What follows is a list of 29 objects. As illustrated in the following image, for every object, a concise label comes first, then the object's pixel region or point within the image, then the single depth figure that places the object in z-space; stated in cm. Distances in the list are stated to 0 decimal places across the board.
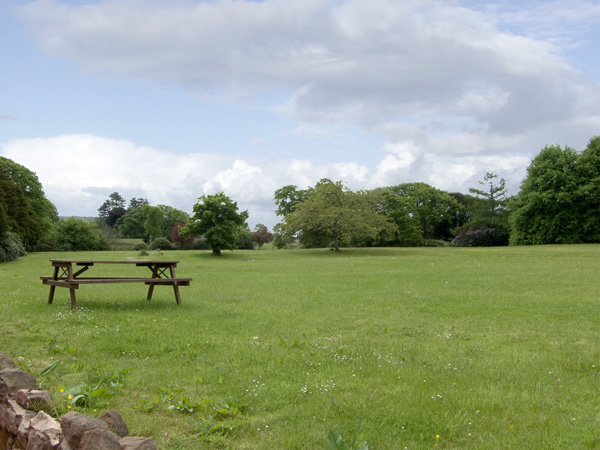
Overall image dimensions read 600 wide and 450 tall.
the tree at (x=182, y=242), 6301
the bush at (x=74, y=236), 5178
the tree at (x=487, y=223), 5725
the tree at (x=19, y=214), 3866
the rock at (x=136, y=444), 283
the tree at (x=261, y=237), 7750
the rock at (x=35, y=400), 394
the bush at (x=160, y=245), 5262
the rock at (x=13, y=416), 377
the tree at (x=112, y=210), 10031
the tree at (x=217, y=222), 3912
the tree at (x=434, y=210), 6950
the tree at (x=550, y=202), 5038
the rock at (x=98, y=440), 294
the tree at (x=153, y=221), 7738
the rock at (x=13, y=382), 412
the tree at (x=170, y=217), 8612
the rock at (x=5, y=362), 447
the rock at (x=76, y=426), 311
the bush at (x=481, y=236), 5697
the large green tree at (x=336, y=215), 4044
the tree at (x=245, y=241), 6921
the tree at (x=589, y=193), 4881
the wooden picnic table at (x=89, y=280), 1023
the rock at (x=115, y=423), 341
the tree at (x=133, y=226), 8812
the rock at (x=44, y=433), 330
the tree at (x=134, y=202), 11037
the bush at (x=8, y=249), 2964
